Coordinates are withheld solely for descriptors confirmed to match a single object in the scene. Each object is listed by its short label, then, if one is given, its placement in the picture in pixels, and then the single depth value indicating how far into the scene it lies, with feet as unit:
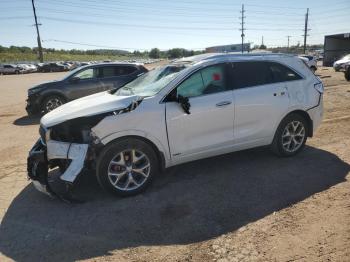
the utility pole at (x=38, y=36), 207.72
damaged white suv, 14.35
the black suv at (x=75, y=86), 35.29
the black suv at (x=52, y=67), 174.50
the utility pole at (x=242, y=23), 256.56
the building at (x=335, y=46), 146.98
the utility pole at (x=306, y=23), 238.89
